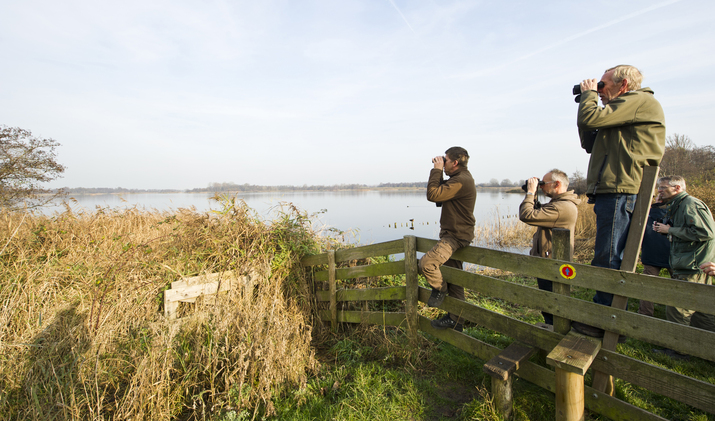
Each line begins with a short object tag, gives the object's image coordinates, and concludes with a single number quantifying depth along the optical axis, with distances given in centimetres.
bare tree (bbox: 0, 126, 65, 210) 1001
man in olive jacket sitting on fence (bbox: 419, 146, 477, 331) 325
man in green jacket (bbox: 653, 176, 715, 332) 347
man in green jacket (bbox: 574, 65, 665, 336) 246
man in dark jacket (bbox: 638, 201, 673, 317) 438
